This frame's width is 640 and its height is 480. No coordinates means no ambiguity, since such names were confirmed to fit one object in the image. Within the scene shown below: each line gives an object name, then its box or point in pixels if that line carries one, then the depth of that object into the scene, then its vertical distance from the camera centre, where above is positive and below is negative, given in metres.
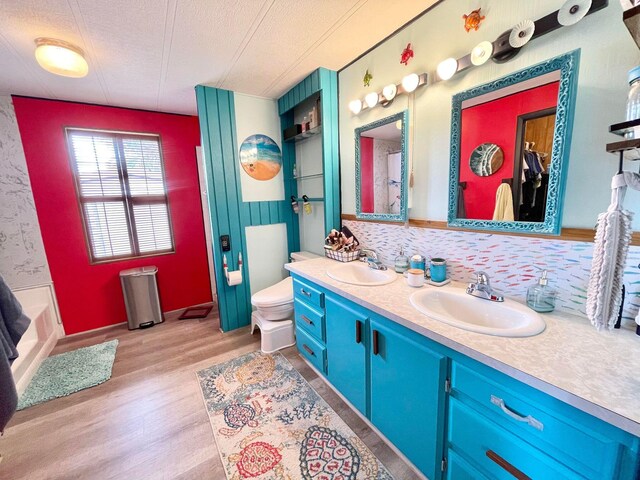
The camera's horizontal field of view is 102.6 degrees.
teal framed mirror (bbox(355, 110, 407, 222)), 1.73 +0.21
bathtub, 2.02 -1.11
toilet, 2.31 -1.09
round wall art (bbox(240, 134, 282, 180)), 2.68 +0.49
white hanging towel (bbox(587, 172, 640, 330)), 0.75 -0.20
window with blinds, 2.72 +0.19
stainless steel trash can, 2.85 -0.99
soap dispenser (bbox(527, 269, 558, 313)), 1.13 -0.46
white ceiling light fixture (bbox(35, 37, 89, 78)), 1.58 +0.96
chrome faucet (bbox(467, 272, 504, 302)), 1.25 -0.48
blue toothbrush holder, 1.49 -0.44
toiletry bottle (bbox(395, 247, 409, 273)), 1.74 -0.45
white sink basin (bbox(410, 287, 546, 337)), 0.98 -0.53
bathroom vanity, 0.68 -0.67
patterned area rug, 1.33 -1.37
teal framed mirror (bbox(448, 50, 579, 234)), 1.08 +0.21
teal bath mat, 1.92 -1.34
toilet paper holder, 2.63 -0.72
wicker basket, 2.10 -0.46
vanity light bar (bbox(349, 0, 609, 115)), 1.04 +0.68
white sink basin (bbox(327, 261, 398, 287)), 1.68 -0.53
